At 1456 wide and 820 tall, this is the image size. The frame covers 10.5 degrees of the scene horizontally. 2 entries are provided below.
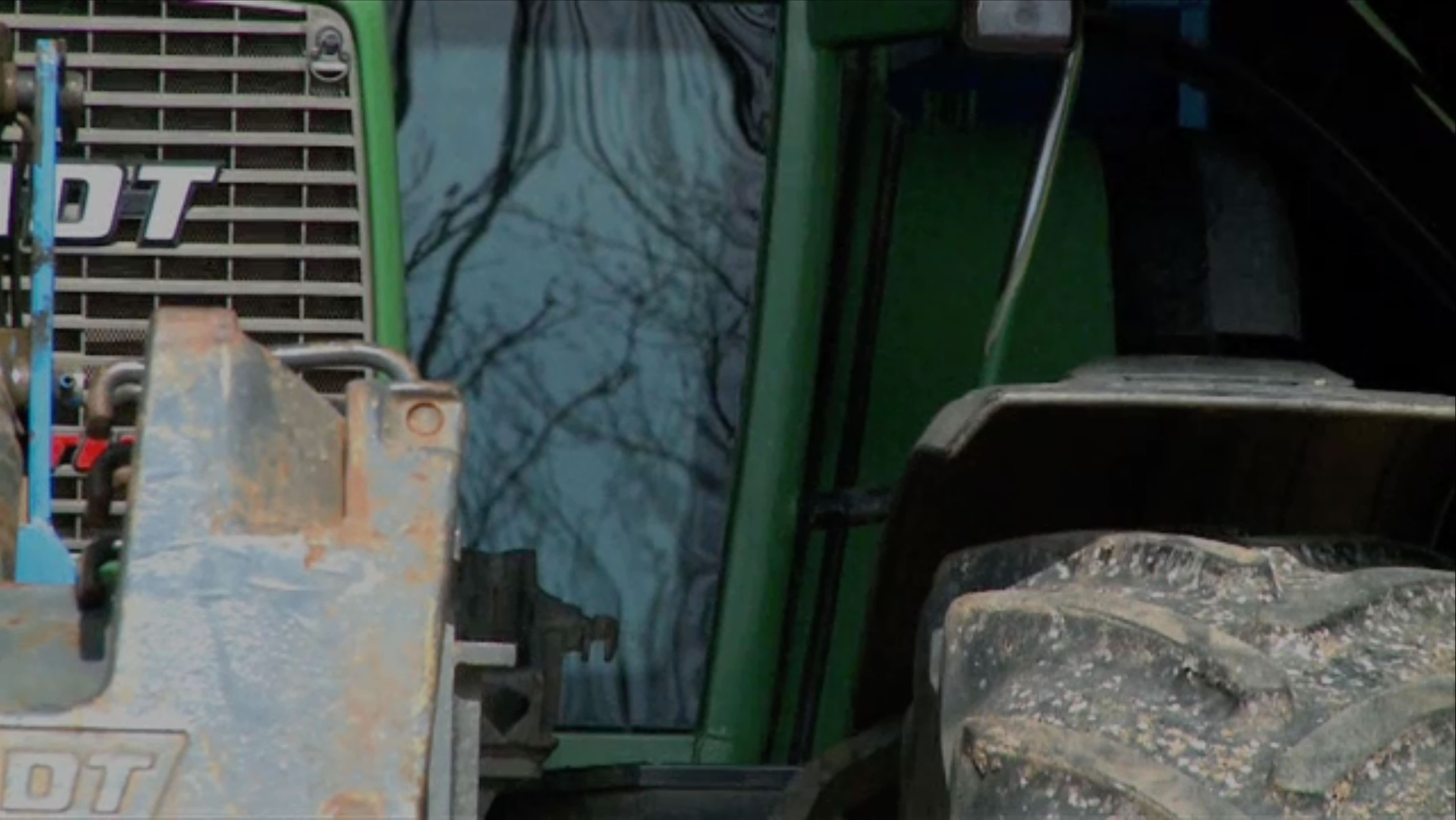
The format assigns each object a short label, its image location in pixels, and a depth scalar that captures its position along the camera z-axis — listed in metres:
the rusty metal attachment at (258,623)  6.92
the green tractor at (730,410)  7.04
